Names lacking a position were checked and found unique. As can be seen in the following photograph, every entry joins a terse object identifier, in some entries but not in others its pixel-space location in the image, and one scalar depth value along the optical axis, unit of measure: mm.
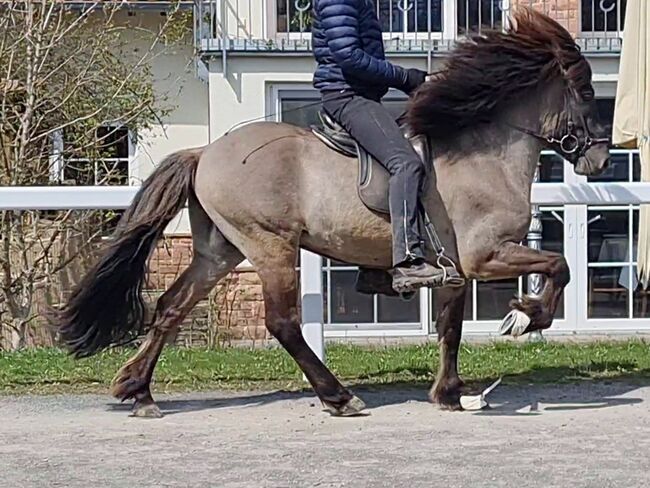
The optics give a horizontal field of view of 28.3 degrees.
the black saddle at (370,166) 7461
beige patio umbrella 9203
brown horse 7527
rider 7309
